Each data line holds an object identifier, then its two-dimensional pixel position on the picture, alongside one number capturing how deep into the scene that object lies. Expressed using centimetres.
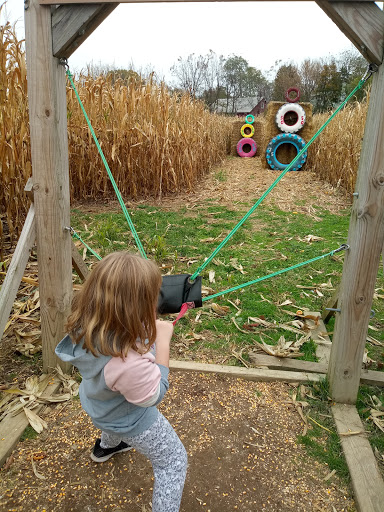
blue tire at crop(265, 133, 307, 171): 1272
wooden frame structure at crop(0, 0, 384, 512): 203
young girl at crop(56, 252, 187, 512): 138
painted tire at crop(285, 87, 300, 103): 1309
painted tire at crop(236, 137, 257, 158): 1936
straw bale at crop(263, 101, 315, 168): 1324
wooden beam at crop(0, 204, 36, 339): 236
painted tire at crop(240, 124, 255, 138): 1960
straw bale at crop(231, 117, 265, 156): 1989
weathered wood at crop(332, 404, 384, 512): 191
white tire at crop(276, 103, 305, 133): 1296
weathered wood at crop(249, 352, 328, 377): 300
